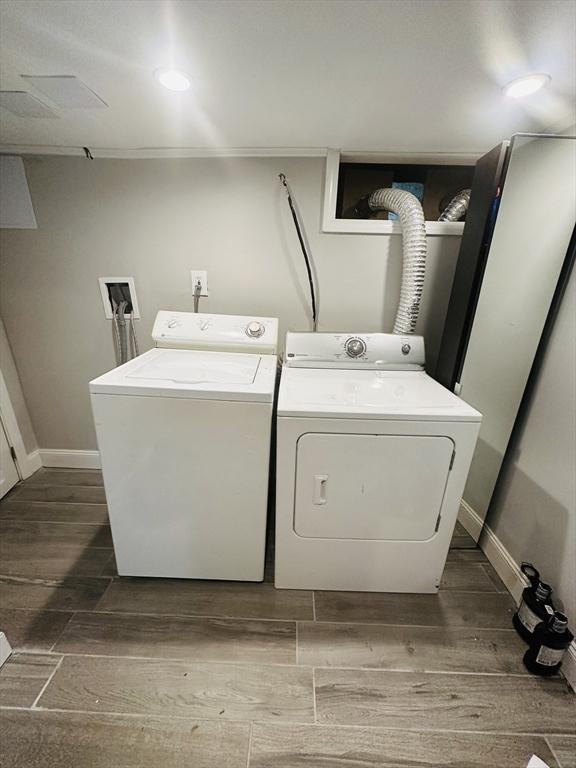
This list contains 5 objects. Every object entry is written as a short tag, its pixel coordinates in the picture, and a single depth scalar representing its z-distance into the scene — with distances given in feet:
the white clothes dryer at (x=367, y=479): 3.64
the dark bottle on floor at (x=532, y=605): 3.66
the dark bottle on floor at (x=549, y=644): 3.40
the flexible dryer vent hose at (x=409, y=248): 4.90
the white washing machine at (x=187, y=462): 3.66
